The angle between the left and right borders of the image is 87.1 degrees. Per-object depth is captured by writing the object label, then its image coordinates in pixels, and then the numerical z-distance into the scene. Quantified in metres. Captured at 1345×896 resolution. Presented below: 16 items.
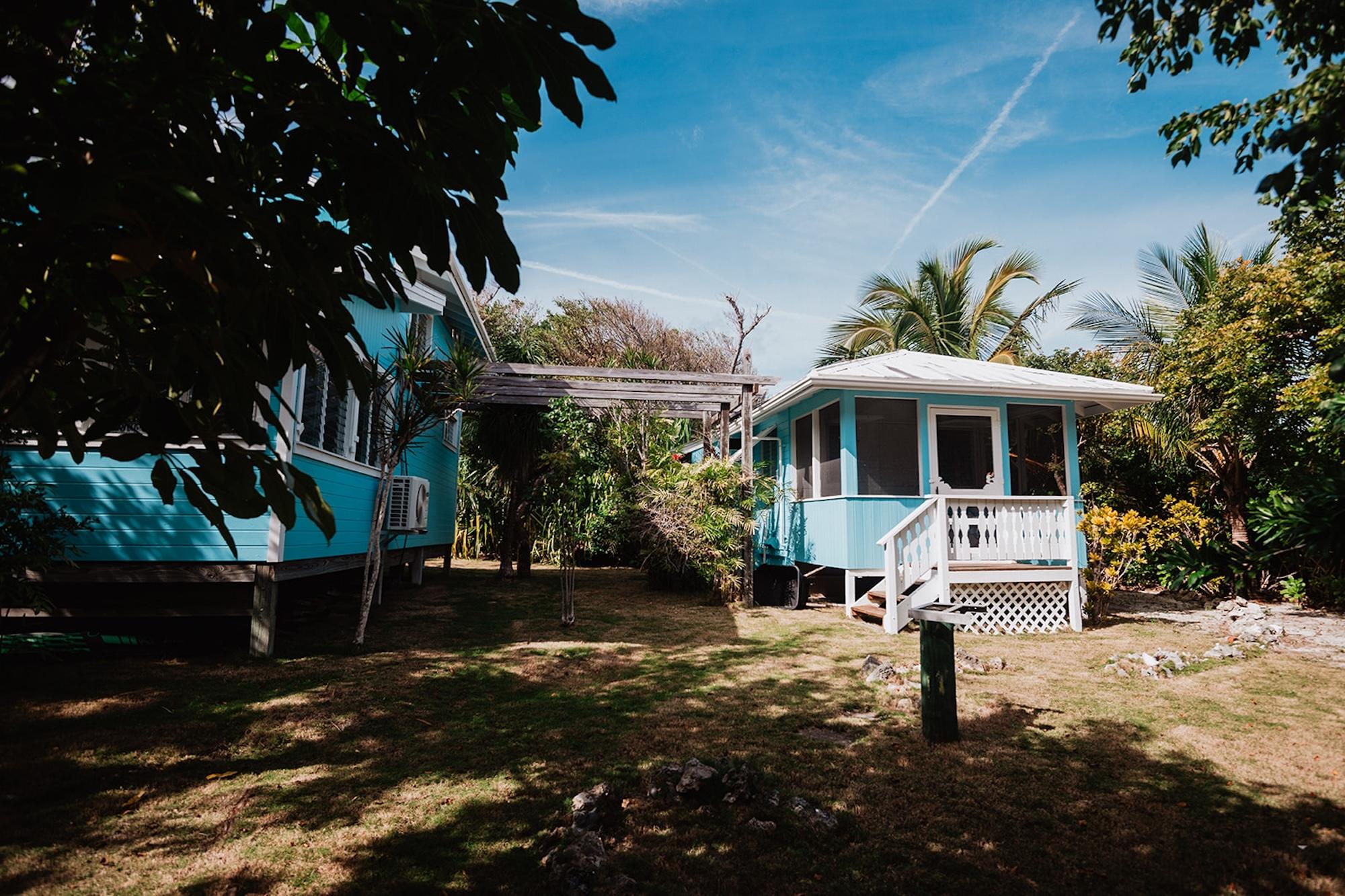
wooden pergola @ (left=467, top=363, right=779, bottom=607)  10.93
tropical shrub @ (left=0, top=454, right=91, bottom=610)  4.90
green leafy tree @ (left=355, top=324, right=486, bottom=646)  7.03
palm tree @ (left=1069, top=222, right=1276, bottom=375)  14.70
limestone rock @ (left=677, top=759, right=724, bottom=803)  3.47
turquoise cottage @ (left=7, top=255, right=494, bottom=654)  6.05
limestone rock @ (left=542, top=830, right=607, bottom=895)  2.65
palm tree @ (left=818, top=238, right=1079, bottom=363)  18.91
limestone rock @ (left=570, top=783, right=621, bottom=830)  3.13
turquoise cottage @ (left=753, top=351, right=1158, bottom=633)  9.09
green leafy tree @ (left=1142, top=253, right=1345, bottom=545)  9.85
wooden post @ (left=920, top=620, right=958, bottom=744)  4.45
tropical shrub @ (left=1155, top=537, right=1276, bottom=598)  11.43
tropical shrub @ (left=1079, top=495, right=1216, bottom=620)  9.87
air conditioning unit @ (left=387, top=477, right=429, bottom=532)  9.69
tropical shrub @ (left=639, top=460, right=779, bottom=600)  11.10
